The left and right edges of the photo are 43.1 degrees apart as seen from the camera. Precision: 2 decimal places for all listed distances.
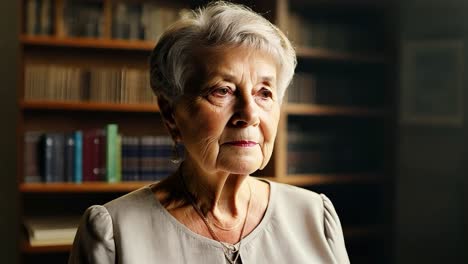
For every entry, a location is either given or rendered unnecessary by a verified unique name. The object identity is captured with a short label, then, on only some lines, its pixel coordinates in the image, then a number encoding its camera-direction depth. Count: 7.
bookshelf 2.95
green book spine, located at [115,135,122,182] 3.01
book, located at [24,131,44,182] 2.88
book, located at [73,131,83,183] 2.94
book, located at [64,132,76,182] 2.93
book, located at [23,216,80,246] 2.79
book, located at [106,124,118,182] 2.98
